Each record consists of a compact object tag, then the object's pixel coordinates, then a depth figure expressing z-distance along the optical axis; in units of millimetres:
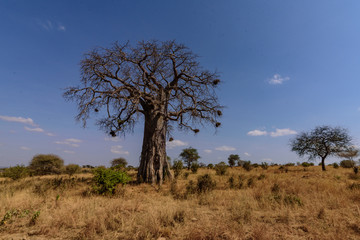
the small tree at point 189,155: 32684
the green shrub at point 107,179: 6826
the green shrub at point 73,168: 21312
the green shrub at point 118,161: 31972
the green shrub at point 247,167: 19588
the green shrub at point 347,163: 26519
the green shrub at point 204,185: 7560
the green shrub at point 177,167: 12430
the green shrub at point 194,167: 16531
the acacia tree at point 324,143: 22141
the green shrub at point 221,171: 14242
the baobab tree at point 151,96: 9453
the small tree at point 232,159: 30719
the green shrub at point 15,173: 11492
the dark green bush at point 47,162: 22269
